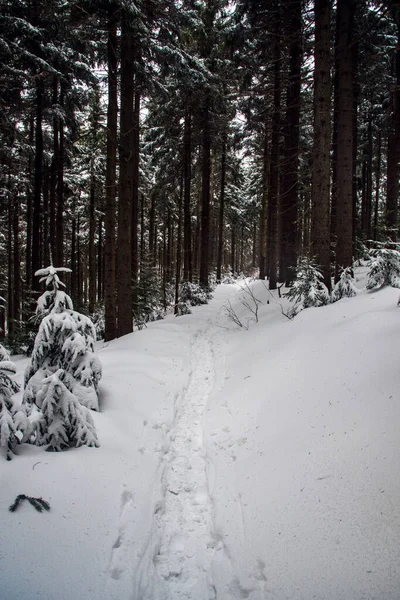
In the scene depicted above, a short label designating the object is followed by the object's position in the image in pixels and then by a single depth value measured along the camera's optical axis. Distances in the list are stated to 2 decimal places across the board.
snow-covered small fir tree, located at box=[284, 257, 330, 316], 7.51
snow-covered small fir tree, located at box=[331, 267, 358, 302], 7.05
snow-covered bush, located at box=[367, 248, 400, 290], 6.54
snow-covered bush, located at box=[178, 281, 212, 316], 16.32
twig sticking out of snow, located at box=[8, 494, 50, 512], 2.60
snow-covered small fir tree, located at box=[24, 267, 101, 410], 3.45
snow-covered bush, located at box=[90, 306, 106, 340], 13.43
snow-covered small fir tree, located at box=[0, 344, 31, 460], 2.89
